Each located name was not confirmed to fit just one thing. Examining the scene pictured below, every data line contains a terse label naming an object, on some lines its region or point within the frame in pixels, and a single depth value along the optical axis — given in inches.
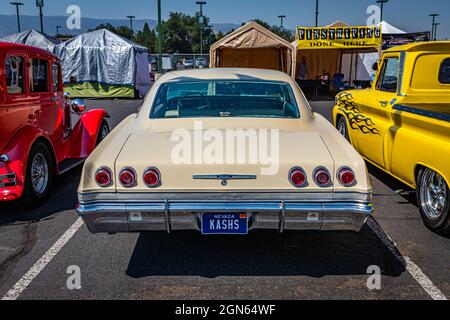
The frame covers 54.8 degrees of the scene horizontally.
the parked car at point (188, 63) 1507.9
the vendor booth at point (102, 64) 707.4
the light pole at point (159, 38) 765.9
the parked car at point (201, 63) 1195.9
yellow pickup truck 160.6
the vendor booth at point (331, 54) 697.6
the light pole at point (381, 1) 1312.1
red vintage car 180.0
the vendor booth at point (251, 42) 689.6
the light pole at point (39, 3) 974.9
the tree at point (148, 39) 2728.8
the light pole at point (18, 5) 1712.7
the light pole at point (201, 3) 1447.8
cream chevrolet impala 121.6
